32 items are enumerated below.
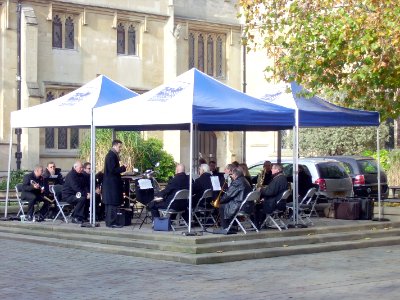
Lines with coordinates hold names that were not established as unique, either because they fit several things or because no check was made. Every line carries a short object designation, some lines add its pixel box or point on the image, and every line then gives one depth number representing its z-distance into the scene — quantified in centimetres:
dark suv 2580
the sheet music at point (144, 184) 1842
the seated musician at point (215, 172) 1909
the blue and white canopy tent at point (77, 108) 1892
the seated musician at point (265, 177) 2003
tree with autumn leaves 1819
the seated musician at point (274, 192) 1731
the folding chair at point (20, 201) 2022
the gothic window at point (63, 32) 3762
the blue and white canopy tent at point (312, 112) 1823
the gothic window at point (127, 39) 3978
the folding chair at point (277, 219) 1747
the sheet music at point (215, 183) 1812
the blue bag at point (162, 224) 1727
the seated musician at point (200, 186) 1814
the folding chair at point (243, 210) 1661
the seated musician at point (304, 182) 2030
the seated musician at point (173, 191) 1745
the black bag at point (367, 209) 2016
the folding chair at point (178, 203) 1710
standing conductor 1831
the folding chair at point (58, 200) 1941
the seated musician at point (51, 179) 2057
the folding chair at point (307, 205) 1908
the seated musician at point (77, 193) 1922
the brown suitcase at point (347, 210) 2027
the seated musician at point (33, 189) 1981
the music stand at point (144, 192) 1848
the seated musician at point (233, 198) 1667
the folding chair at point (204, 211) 1753
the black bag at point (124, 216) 1859
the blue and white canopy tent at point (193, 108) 1642
